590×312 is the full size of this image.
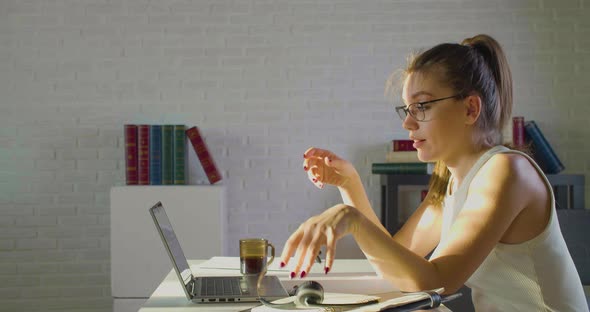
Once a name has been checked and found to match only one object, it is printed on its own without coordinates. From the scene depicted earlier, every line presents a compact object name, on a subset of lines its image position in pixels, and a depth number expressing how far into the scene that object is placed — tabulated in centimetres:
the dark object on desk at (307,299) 158
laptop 180
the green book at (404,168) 423
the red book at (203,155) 442
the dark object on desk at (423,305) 147
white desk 174
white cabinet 416
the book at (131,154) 425
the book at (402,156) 426
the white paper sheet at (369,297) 150
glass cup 221
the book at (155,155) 426
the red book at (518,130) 438
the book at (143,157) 425
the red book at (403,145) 437
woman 156
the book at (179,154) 428
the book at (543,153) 436
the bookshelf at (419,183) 425
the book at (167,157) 427
